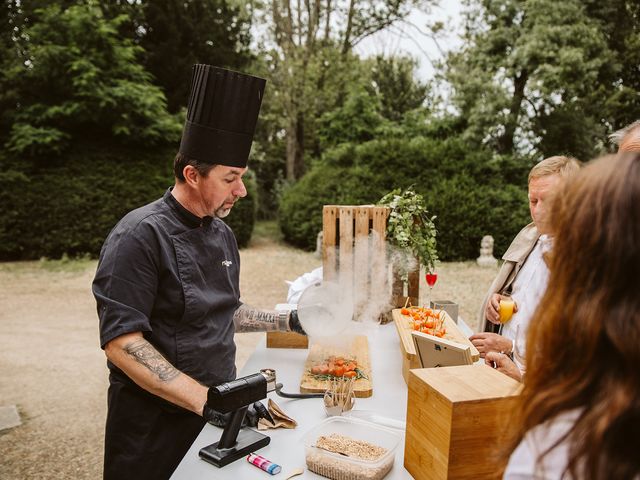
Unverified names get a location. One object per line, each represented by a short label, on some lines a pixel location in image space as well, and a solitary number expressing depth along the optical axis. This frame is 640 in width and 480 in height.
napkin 1.69
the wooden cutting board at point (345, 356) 2.00
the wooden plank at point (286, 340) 2.59
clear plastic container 1.38
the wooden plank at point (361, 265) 3.35
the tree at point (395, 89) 16.83
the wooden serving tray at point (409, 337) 2.03
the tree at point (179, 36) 13.85
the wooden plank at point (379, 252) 3.29
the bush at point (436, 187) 11.27
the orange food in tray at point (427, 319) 2.38
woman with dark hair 0.69
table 1.45
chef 1.59
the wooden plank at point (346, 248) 3.35
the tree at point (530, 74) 11.16
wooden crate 3.32
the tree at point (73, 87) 10.49
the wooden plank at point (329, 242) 3.35
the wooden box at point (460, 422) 1.26
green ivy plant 3.23
